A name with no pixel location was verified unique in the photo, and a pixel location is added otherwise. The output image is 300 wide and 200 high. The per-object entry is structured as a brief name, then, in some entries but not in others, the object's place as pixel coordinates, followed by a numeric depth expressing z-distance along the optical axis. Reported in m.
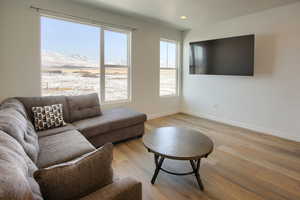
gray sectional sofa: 0.79
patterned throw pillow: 2.45
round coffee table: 1.82
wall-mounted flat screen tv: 3.65
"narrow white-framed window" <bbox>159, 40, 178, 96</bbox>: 4.93
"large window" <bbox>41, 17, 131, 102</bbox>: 3.14
